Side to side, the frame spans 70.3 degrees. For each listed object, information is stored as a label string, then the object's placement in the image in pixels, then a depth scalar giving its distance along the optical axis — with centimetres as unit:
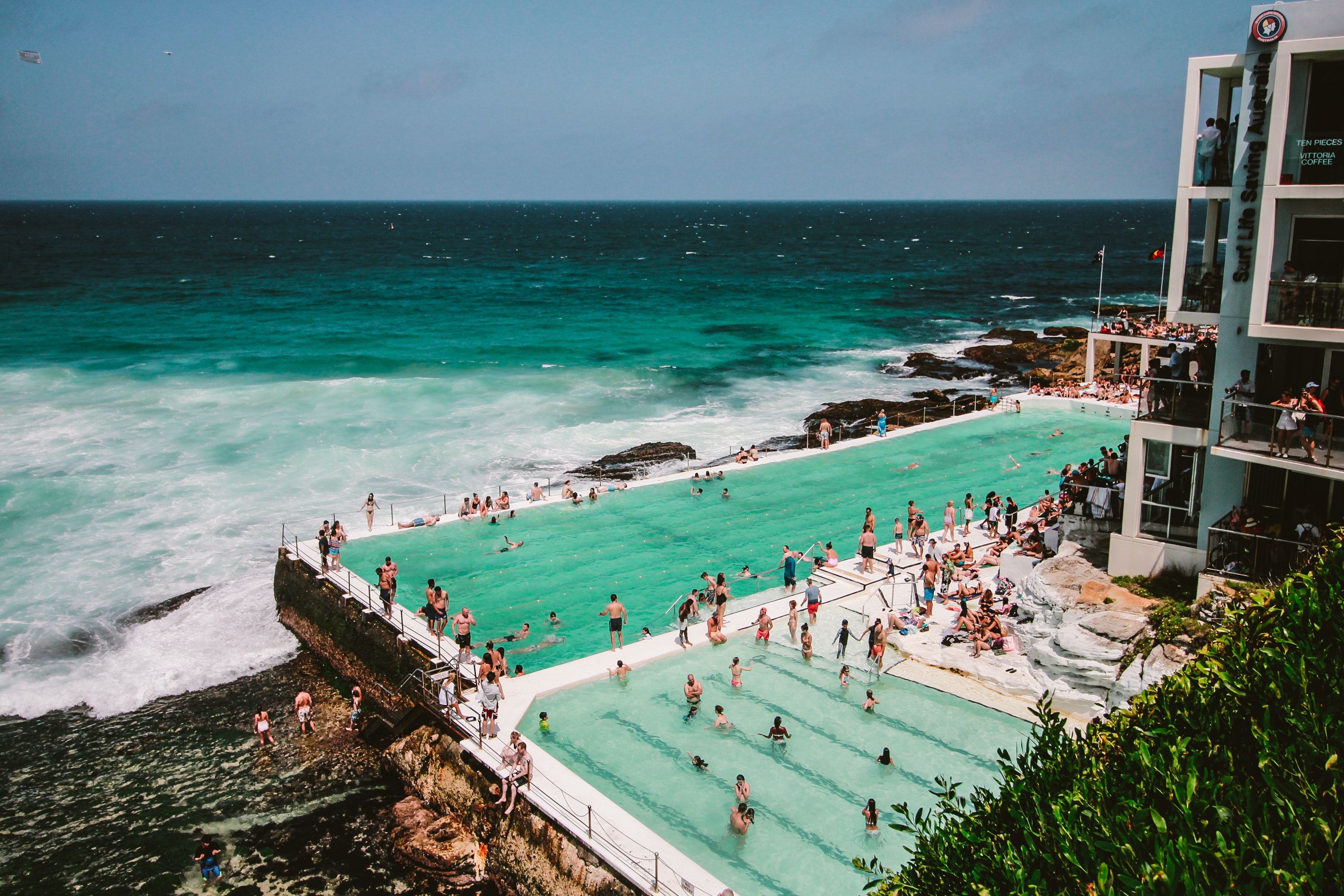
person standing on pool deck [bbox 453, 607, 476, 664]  2038
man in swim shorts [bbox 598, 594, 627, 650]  2059
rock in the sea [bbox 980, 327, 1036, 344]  6969
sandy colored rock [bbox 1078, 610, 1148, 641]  1705
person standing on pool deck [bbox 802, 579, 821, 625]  2145
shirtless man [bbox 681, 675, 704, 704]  1838
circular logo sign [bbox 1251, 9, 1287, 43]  1527
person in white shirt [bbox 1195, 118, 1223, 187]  1697
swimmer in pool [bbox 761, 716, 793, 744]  1700
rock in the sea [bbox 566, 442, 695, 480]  3844
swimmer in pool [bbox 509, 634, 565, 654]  2156
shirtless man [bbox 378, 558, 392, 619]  2302
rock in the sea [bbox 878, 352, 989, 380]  5909
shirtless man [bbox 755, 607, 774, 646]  2097
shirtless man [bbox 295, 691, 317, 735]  2219
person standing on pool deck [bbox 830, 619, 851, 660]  1961
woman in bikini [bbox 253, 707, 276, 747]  2148
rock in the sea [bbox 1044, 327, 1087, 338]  6969
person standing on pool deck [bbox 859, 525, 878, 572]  2450
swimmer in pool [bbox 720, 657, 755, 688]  1905
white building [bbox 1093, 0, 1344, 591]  1527
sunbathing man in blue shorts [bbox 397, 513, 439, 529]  2911
